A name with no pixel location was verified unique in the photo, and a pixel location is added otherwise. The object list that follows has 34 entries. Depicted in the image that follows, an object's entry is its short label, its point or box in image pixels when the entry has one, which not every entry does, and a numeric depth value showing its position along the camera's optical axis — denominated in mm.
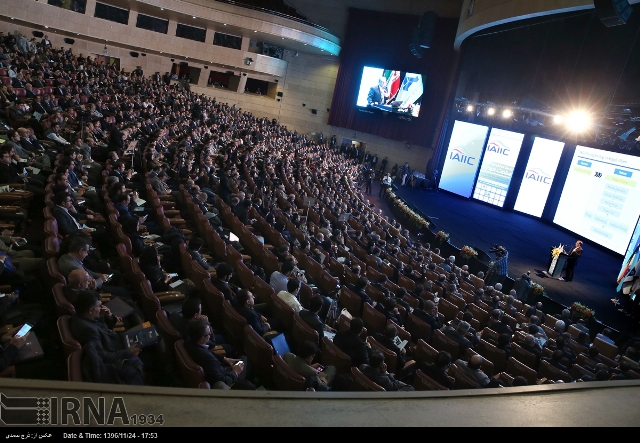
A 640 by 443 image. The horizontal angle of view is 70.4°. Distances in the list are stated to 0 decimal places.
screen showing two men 23062
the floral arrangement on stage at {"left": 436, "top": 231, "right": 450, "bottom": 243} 12062
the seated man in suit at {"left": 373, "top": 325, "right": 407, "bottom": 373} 4589
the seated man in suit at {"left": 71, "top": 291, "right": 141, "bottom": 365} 3039
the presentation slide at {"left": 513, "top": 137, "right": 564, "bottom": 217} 14922
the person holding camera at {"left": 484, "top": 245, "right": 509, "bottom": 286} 10016
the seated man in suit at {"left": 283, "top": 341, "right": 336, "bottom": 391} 3618
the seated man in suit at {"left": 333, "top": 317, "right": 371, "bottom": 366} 4156
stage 9719
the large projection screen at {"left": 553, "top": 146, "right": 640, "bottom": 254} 11547
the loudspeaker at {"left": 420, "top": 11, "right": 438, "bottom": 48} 18156
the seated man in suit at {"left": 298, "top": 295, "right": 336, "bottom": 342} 4551
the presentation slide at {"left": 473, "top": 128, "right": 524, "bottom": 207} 16500
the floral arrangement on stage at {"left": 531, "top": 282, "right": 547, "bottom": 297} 9578
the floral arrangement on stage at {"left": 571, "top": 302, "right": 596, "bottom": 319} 8586
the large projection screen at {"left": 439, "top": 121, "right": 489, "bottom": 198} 18078
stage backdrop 22766
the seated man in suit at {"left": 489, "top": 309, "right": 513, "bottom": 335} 6229
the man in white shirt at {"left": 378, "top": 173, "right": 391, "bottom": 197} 19178
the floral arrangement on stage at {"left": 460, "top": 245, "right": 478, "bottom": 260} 11102
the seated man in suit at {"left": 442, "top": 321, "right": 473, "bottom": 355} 5285
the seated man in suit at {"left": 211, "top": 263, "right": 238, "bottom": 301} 4734
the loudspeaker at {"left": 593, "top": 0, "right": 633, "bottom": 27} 7359
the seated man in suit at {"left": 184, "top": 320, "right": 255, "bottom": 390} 3193
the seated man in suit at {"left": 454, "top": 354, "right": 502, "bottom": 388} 4328
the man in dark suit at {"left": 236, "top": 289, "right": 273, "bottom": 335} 4258
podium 10719
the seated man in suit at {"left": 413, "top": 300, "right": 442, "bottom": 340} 5719
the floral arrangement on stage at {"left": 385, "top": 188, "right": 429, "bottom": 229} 13648
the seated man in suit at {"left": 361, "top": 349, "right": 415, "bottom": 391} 3676
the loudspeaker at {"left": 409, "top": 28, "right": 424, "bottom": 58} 18641
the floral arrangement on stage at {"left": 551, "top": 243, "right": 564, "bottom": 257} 10695
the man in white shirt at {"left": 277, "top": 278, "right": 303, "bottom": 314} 5023
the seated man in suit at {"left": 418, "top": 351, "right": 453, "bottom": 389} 4156
